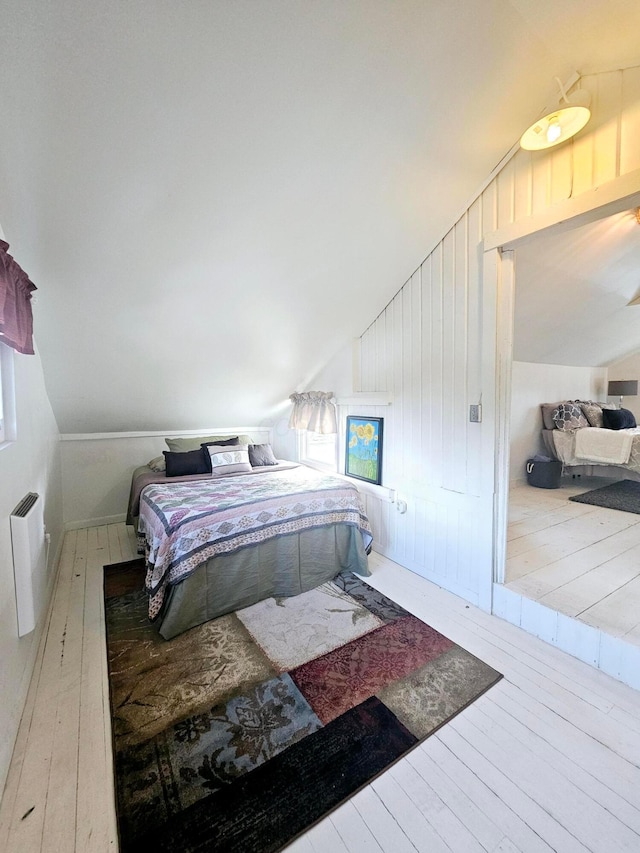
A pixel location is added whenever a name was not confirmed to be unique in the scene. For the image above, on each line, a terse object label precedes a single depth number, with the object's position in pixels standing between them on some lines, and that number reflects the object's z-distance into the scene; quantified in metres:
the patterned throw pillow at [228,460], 3.52
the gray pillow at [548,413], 4.62
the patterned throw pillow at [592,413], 4.68
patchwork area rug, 1.14
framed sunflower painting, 3.11
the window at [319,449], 3.84
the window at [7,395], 1.74
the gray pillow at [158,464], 3.71
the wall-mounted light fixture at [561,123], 1.59
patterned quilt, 2.09
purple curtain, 1.38
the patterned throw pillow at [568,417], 4.51
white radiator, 1.54
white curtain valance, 3.63
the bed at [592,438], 4.19
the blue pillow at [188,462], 3.47
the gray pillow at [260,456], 3.91
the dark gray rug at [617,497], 3.70
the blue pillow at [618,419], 4.59
